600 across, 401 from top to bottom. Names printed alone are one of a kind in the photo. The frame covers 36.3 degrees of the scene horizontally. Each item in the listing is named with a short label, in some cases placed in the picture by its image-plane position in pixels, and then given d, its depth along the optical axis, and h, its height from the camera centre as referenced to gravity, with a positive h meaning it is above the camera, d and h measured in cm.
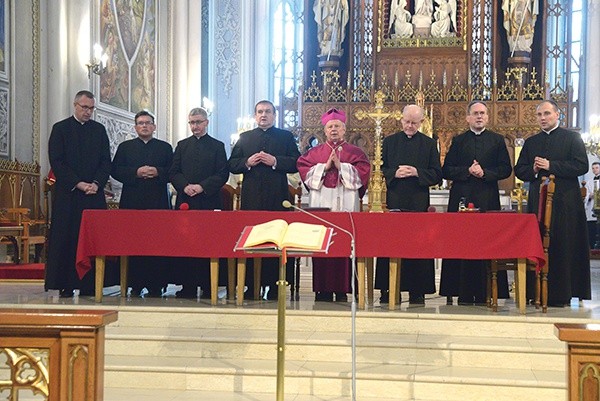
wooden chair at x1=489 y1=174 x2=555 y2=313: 780 -59
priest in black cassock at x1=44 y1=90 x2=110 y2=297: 873 +8
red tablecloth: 769 -34
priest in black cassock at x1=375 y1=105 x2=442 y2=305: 864 +15
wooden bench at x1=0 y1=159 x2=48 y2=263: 1141 -22
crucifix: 846 +16
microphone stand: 536 -96
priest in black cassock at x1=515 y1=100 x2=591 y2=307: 838 -6
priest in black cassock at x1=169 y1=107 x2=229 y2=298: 895 +15
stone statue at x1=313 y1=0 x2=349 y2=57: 2052 +379
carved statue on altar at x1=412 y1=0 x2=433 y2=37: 2006 +393
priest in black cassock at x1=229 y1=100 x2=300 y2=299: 884 +28
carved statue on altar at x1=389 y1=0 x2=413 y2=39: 2023 +390
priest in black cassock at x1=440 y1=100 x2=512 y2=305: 859 +15
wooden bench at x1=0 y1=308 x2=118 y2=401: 442 -77
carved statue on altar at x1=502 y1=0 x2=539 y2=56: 1977 +376
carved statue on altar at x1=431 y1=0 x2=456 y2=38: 2002 +386
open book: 532 -26
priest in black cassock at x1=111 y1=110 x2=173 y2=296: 902 +13
